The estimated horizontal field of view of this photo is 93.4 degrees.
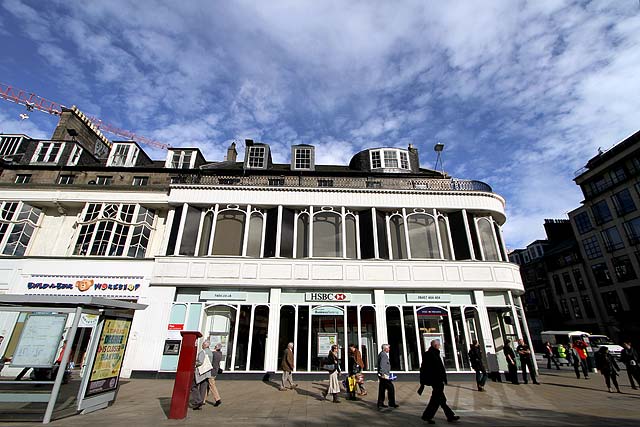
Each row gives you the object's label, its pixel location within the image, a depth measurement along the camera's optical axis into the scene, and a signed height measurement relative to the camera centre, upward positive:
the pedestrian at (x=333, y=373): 9.20 -1.03
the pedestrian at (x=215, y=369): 8.43 -0.90
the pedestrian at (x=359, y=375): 10.09 -1.20
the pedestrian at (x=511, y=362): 12.64 -0.91
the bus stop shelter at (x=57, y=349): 6.96 -0.35
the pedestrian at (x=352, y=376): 9.67 -1.16
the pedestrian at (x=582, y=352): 15.18 -0.63
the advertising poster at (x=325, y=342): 13.68 -0.20
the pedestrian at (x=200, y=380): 8.09 -1.08
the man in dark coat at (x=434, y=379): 6.99 -0.92
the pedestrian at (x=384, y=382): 8.45 -1.16
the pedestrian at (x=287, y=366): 10.98 -0.98
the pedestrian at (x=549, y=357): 20.43 -1.15
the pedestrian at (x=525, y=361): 12.92 -0.89
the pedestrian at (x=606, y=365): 11.11 -0.88
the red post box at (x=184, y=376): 7.18 -0.93
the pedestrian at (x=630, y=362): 11.65 -0.82
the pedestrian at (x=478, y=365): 11.40 -0.94
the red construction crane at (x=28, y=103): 50.94 +36.49
